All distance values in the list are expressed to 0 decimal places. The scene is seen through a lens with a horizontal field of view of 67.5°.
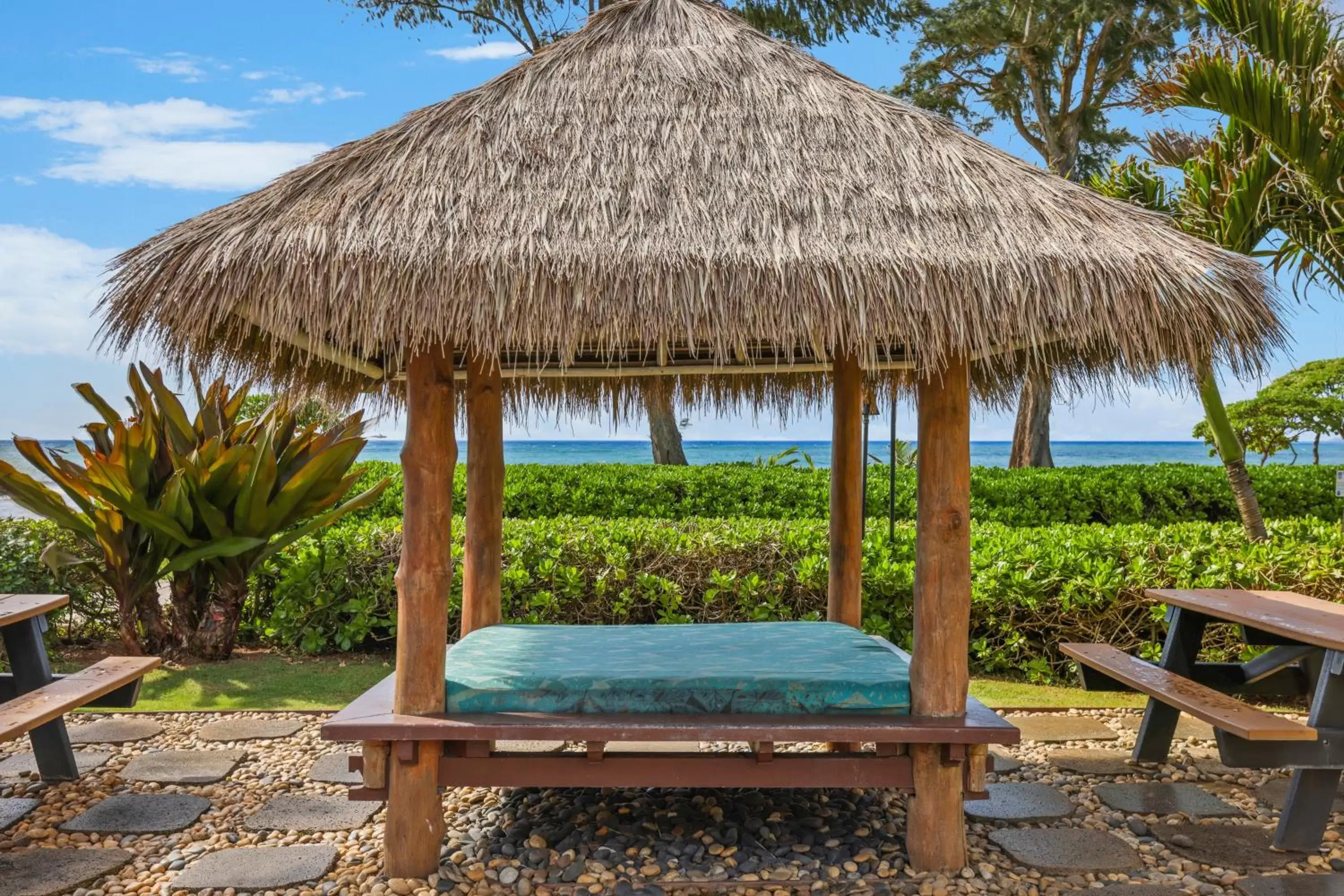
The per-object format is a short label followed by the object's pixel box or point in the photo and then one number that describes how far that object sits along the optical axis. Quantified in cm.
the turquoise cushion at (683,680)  329
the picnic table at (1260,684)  335
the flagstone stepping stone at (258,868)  317
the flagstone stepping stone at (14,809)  372
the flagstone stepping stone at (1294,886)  309
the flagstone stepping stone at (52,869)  314
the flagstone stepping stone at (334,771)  419
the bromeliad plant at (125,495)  545
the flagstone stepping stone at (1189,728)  480
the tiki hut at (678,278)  301
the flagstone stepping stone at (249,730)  480
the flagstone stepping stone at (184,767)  420
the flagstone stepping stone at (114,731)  477
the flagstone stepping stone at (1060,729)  472
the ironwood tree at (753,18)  1346
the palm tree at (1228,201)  627
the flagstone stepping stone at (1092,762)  429
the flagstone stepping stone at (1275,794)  391
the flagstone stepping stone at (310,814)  369
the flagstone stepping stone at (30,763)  431
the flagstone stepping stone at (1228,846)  335
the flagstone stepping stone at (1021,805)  373
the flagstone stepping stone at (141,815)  365
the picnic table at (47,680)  390
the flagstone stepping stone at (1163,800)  381
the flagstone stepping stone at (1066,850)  329
